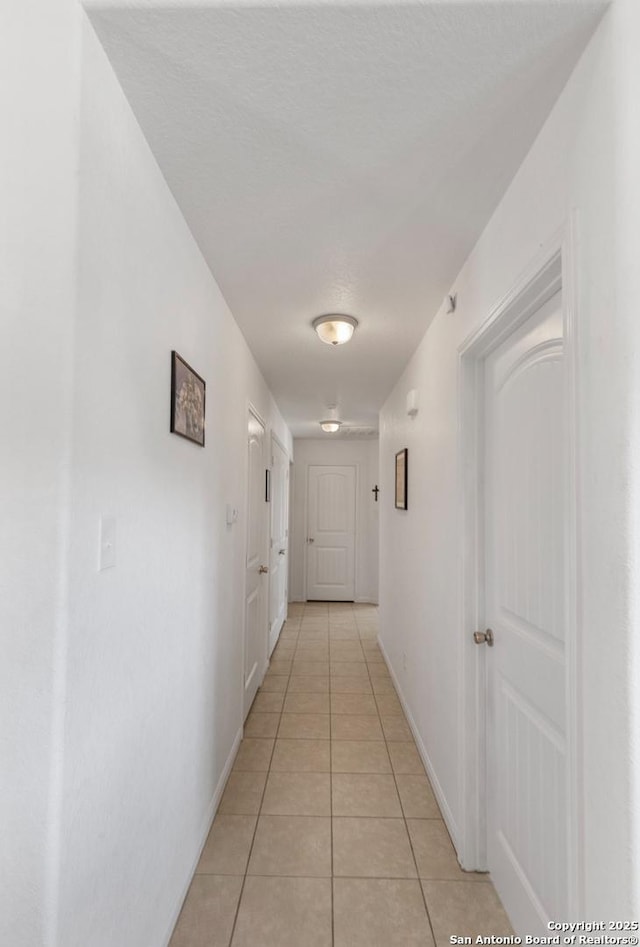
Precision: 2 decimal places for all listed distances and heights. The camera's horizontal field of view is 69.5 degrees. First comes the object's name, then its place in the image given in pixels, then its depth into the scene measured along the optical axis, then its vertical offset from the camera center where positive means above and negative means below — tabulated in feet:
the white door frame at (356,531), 22.16 -1.70
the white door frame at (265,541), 9.17 -1.13
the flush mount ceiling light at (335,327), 7.88 +2.91
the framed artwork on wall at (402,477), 10.48 +0.47
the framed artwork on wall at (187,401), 4.90 +1.08
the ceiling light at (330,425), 17.17 +2.66
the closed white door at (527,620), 4.14 -1.27
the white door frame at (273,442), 13.79 +1.72
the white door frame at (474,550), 4.81 -0.68
